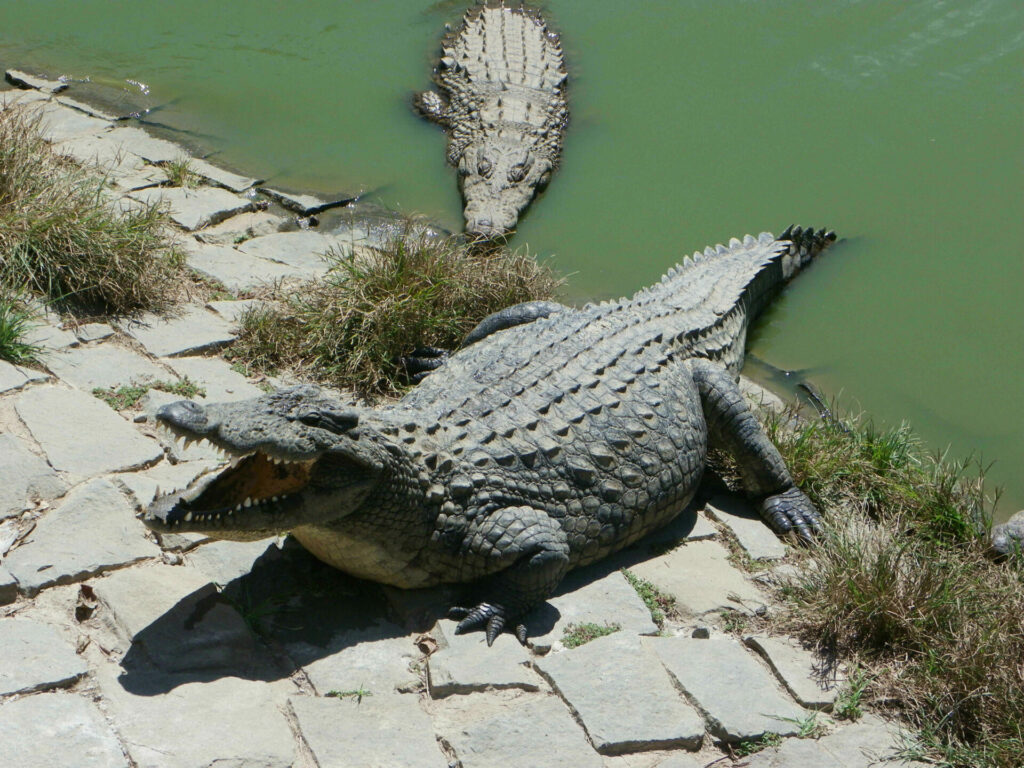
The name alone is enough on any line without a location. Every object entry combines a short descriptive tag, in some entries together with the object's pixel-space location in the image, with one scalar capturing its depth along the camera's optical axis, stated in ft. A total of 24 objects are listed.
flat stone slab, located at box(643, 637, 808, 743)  13.52
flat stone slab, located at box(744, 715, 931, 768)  13.07
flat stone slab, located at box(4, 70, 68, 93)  36.29
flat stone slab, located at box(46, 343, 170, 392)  19.26
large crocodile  13.85
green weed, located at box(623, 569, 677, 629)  15.83
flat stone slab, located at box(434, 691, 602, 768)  12.62
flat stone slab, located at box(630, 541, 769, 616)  16.21
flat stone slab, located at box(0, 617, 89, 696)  12.41
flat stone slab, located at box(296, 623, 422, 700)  13.58
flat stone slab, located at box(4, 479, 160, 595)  14.23
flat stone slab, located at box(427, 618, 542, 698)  13.73
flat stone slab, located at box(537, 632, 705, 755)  13.16
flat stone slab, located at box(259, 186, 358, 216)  30.73
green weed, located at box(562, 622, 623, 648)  15.01
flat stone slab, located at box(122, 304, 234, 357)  21.20
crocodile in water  32.27
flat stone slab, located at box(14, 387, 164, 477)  16.69
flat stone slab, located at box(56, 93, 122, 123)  34.86
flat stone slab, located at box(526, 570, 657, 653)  15.34
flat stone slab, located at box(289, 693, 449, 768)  12.34
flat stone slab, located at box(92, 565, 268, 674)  13.37
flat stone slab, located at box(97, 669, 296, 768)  11.84
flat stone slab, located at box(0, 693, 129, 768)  11.46
